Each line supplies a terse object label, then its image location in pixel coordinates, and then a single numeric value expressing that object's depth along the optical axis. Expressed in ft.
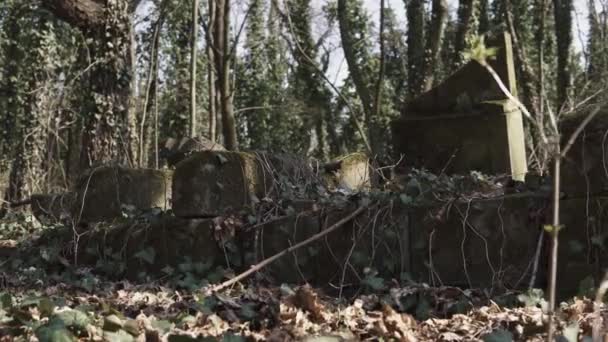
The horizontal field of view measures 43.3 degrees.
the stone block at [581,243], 14.28
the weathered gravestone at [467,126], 22.48
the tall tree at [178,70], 75.72
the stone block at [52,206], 24.92
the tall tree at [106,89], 31.68
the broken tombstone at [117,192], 22.97
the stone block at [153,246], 19.06
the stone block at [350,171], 23.75
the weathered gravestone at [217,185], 19.40
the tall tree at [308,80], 85.56
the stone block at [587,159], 14.30
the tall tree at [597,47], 63.15
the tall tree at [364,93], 45.42
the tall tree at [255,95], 90.79
